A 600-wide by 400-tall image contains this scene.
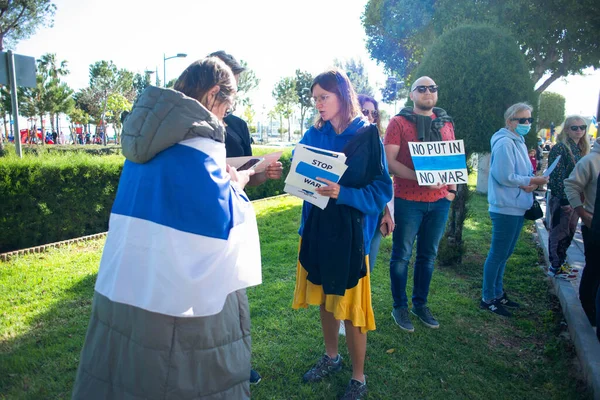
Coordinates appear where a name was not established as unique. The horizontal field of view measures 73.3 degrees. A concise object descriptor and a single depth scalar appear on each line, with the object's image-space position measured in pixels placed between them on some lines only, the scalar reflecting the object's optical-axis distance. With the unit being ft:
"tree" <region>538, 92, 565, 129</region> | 139.13
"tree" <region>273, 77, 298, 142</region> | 168.76
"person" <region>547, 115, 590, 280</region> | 15.88
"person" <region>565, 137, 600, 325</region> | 12.11
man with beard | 12.32
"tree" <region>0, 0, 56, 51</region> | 77.61
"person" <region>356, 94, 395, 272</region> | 11.10
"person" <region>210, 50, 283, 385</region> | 8.51
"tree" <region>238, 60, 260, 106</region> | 166.40
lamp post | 82.47
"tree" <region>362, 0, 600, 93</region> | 36.59
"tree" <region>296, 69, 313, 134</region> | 171.12
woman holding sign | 8.40
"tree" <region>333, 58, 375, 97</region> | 133.92
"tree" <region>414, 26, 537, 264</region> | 17.30
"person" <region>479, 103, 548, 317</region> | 13.51
